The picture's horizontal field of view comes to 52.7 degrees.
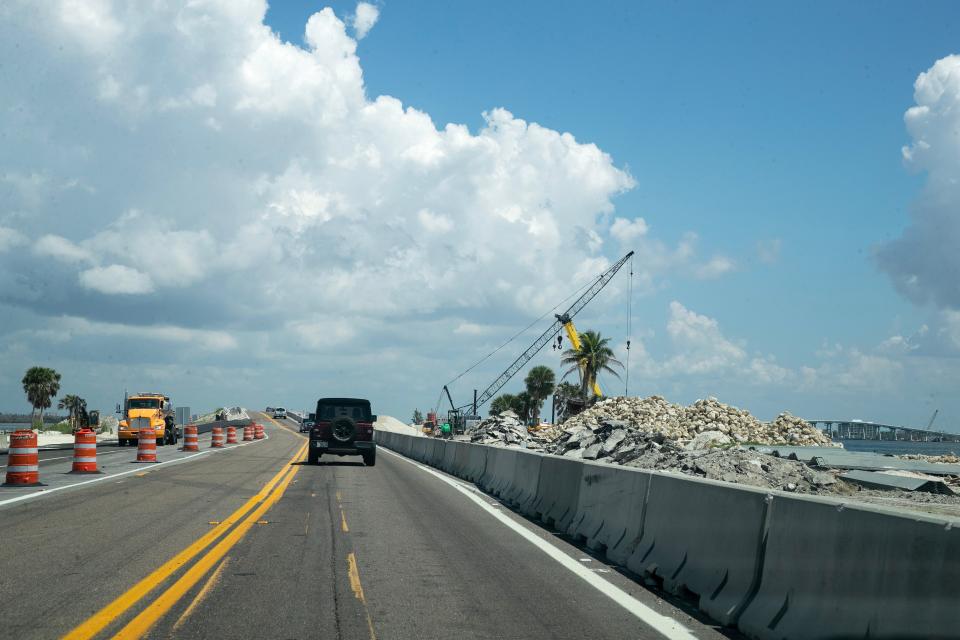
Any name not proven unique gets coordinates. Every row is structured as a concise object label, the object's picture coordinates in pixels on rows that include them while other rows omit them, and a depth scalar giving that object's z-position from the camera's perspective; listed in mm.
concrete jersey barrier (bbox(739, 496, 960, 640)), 5102
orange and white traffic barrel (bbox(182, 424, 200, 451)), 39875
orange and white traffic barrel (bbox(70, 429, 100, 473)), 22703
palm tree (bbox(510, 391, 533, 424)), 129413
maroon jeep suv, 30016
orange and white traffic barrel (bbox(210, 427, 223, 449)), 45284
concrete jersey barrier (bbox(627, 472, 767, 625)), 7555
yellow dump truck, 46031
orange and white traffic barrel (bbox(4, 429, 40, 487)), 18928
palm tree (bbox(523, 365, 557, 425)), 119000
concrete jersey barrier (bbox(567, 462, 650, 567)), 10656
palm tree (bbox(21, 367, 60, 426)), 111875
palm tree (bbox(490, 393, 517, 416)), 142500
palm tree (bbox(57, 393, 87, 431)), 131375
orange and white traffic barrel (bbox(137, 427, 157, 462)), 29062
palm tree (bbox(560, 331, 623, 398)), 101562
